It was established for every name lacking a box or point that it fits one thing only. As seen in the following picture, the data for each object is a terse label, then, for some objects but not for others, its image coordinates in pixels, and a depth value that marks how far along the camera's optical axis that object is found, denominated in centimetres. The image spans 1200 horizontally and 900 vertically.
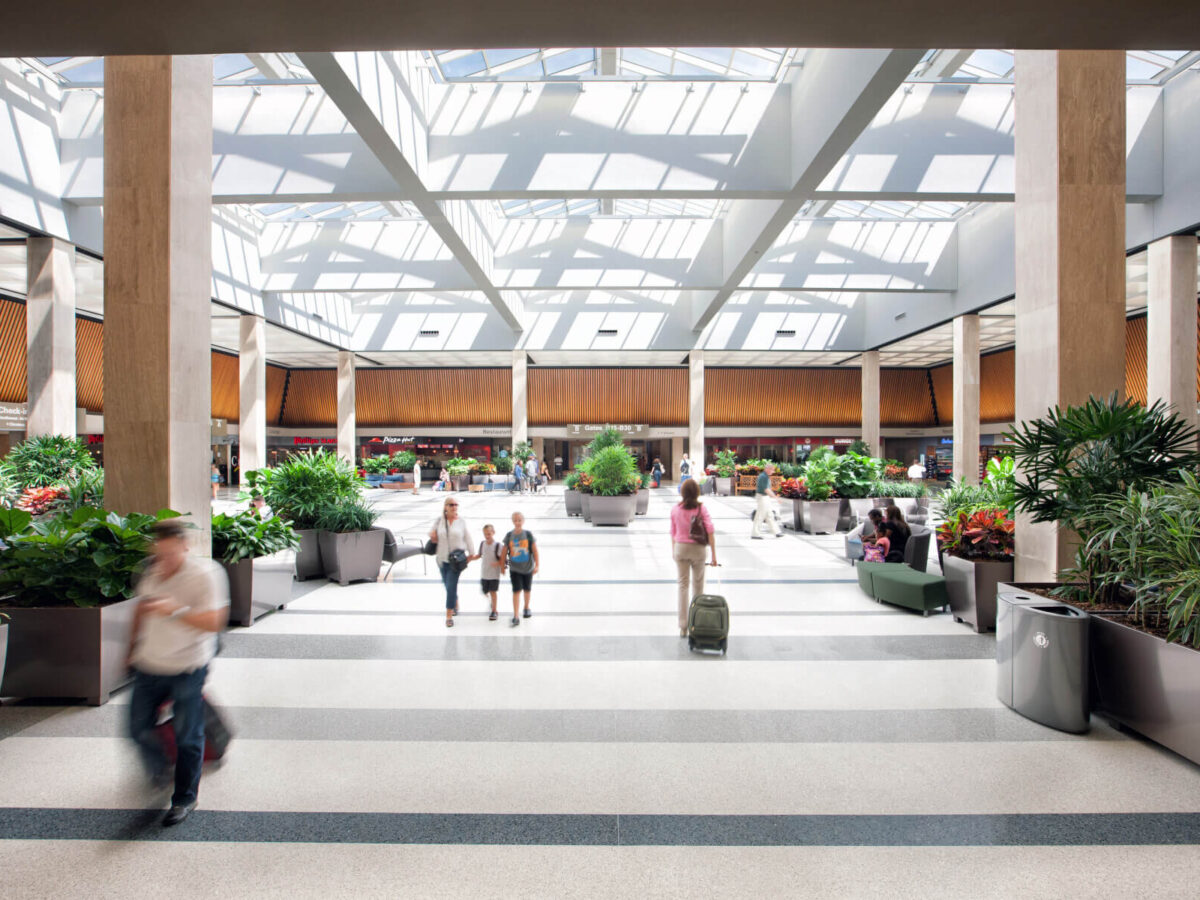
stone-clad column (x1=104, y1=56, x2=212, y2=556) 566
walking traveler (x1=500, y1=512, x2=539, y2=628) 619
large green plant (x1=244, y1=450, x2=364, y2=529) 820
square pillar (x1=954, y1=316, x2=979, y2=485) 1892
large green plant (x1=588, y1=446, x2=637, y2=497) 1446
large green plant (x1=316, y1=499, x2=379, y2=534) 813
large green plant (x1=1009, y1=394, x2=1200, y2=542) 458
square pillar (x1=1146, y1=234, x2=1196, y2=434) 1102
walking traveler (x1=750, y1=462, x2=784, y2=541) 1255
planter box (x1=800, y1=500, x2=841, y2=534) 1320
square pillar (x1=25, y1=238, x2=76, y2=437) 1185
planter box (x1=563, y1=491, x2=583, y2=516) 1628
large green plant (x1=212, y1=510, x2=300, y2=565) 612
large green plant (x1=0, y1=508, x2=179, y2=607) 438
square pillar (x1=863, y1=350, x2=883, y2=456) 2555
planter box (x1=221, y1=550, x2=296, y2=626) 608
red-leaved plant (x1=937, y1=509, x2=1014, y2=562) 638
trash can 380
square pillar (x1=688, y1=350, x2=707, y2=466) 2722
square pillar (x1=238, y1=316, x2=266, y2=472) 1936
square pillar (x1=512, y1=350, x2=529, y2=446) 2722
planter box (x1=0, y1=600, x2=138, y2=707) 416
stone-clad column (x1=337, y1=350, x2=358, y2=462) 2650
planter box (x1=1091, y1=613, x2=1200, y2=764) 336
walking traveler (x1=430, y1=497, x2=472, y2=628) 611
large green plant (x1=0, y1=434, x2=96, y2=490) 1040
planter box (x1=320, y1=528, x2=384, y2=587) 799
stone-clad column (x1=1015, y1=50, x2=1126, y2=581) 591
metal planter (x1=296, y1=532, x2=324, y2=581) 826
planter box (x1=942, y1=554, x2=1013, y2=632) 593
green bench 647
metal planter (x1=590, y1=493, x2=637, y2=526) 1438
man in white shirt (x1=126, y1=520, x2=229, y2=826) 272
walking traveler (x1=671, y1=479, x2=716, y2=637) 560
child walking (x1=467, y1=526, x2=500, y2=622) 625
